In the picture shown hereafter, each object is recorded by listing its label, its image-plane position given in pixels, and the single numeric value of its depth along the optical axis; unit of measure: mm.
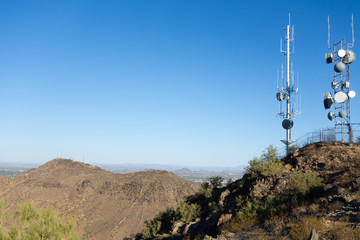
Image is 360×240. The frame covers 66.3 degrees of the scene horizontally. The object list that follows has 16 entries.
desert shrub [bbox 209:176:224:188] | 28078
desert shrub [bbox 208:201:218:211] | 19194
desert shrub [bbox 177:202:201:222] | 20719
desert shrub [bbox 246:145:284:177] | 18130
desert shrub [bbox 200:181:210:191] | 27086
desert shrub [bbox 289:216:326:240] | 9018
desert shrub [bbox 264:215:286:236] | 10508
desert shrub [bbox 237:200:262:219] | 13456
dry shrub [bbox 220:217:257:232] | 12291
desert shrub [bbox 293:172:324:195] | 14422
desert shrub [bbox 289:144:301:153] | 23033
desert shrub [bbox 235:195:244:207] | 16422
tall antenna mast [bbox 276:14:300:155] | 25759
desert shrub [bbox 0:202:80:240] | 16761
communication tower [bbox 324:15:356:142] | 22688
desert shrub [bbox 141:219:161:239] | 22078
